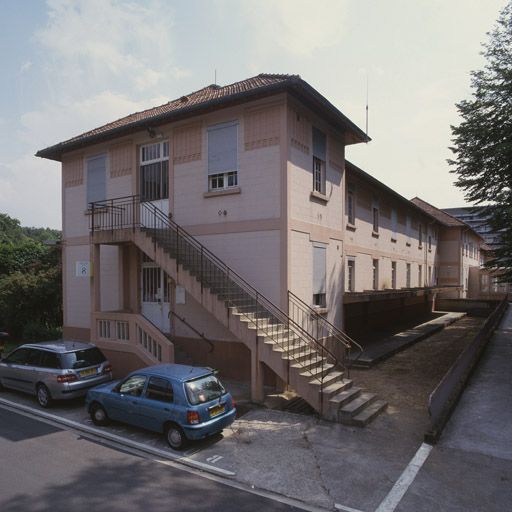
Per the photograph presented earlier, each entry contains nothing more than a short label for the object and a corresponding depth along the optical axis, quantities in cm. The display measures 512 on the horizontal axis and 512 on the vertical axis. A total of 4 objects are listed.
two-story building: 1146
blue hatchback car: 775
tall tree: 1498
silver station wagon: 1026
